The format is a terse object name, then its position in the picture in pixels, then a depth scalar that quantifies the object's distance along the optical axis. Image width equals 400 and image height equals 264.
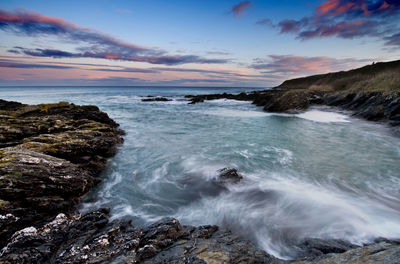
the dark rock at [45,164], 4.86
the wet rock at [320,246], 4.09
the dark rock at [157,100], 49.18
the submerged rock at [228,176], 7.61
